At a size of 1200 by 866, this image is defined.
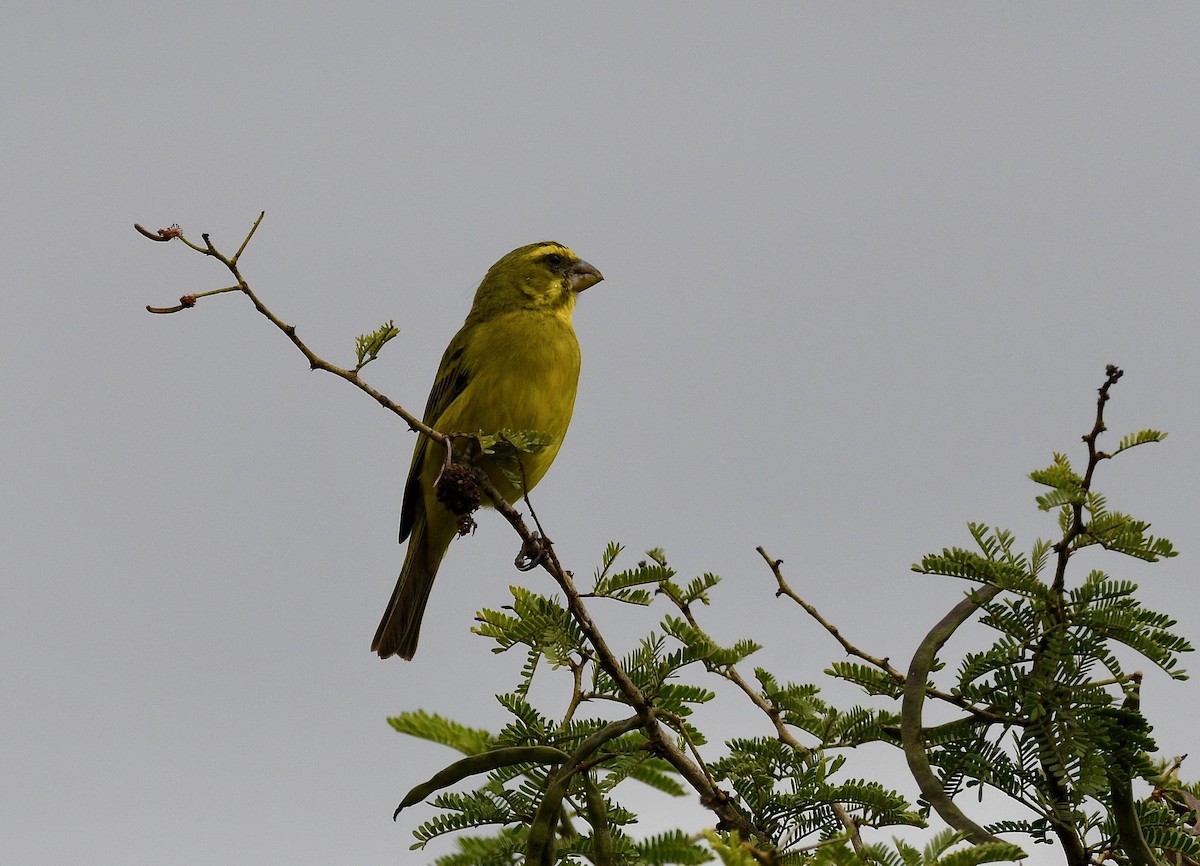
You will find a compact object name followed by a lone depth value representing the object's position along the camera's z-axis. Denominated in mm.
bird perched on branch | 11812
